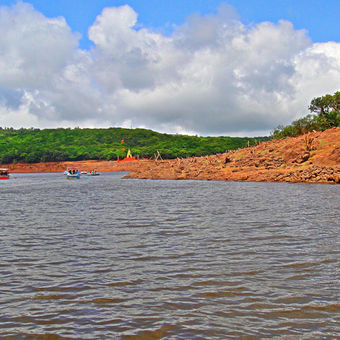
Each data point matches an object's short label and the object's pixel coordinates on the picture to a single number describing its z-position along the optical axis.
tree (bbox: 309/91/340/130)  90.06
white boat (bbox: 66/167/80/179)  98.21
